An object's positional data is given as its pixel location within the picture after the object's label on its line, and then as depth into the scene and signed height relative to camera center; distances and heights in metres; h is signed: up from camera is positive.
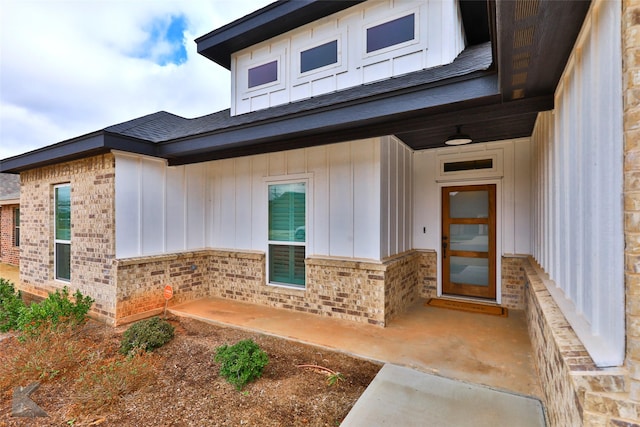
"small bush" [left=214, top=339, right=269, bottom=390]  2.86 -1.56
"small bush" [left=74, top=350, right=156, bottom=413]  2.66 -1.74
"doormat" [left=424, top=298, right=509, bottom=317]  4.69 -1.65
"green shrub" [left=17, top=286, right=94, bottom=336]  3.87 -1.47
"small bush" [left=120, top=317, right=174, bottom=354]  3.68 -1.66
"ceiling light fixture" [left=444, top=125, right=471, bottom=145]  3.97 +1.07
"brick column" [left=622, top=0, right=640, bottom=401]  1.17 +0.16
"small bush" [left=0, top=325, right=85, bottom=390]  3.09 -1.72
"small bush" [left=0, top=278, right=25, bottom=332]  4.42 -1.58
